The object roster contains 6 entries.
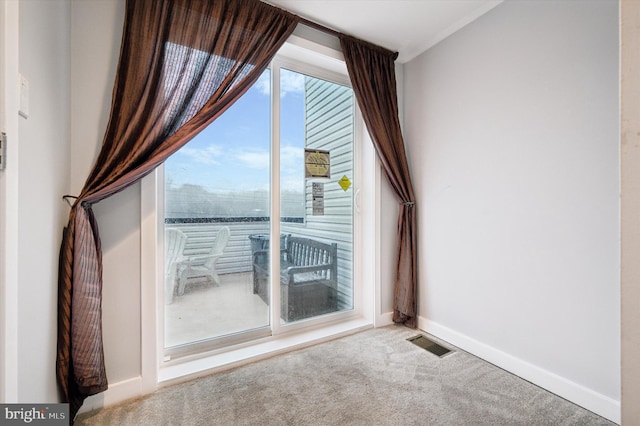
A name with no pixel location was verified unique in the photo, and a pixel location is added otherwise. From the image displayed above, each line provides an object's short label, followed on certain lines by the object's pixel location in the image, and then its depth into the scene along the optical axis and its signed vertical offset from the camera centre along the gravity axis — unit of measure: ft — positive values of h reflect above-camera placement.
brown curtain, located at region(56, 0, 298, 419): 4.41 +2.06
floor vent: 6.76 -3.34
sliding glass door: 6.37 -0.08
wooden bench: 7.25 -1.80
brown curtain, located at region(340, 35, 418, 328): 7.61 +2.05
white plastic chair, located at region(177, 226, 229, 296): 6.40 -1.19
